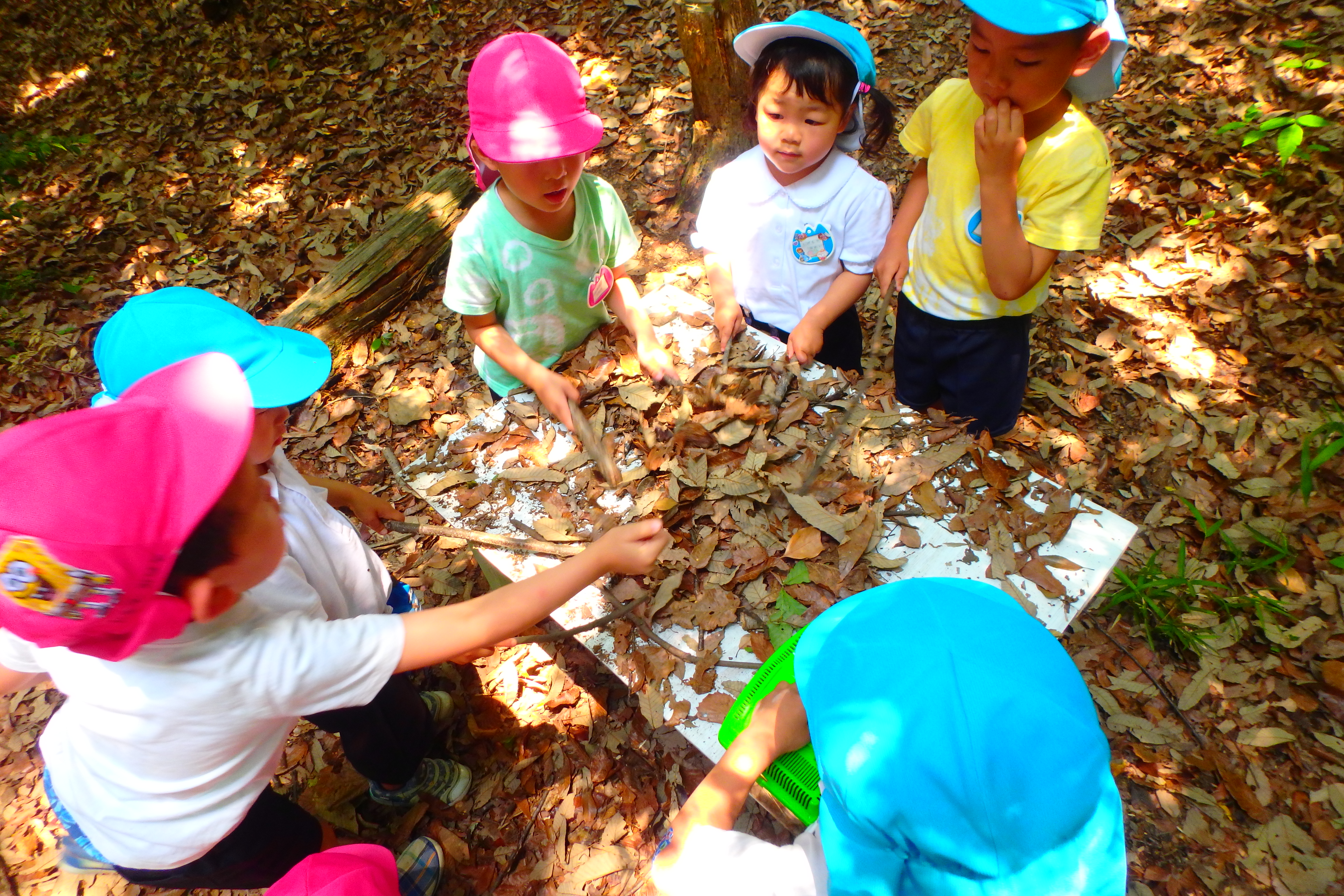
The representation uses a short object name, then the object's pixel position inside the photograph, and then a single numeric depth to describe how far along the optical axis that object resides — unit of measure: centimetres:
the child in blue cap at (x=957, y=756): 103
